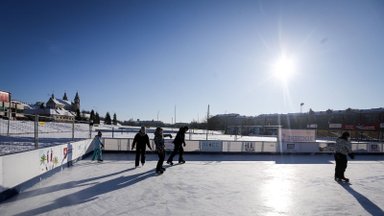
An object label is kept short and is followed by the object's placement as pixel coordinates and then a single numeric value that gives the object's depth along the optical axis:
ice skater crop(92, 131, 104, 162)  13.10
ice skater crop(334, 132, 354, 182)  9.84
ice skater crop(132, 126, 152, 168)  11.63
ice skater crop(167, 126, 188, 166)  12.84
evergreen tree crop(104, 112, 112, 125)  101.03
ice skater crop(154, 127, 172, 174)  10.26
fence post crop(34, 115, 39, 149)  8.70
